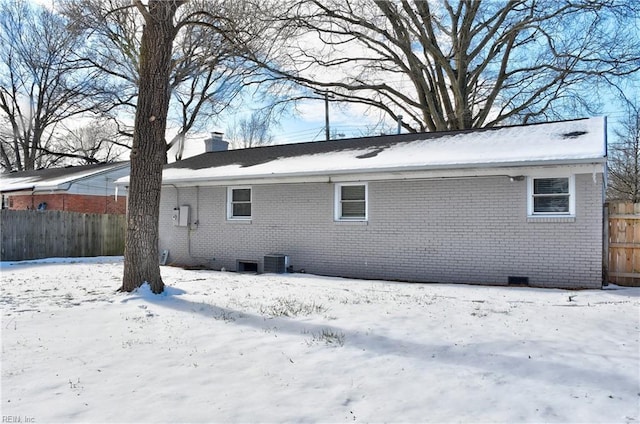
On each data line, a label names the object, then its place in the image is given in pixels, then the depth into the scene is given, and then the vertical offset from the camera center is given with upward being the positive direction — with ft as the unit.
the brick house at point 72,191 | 69.56 +3.82
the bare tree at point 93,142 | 110.91 +20.15
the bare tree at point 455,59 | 62.75 +22.81
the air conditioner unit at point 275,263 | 39.40 -4.00
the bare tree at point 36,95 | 95.76 +26.68
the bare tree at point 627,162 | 107.68 +12.18
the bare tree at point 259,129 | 77.73 +22.05
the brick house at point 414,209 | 30.94 +0.50
